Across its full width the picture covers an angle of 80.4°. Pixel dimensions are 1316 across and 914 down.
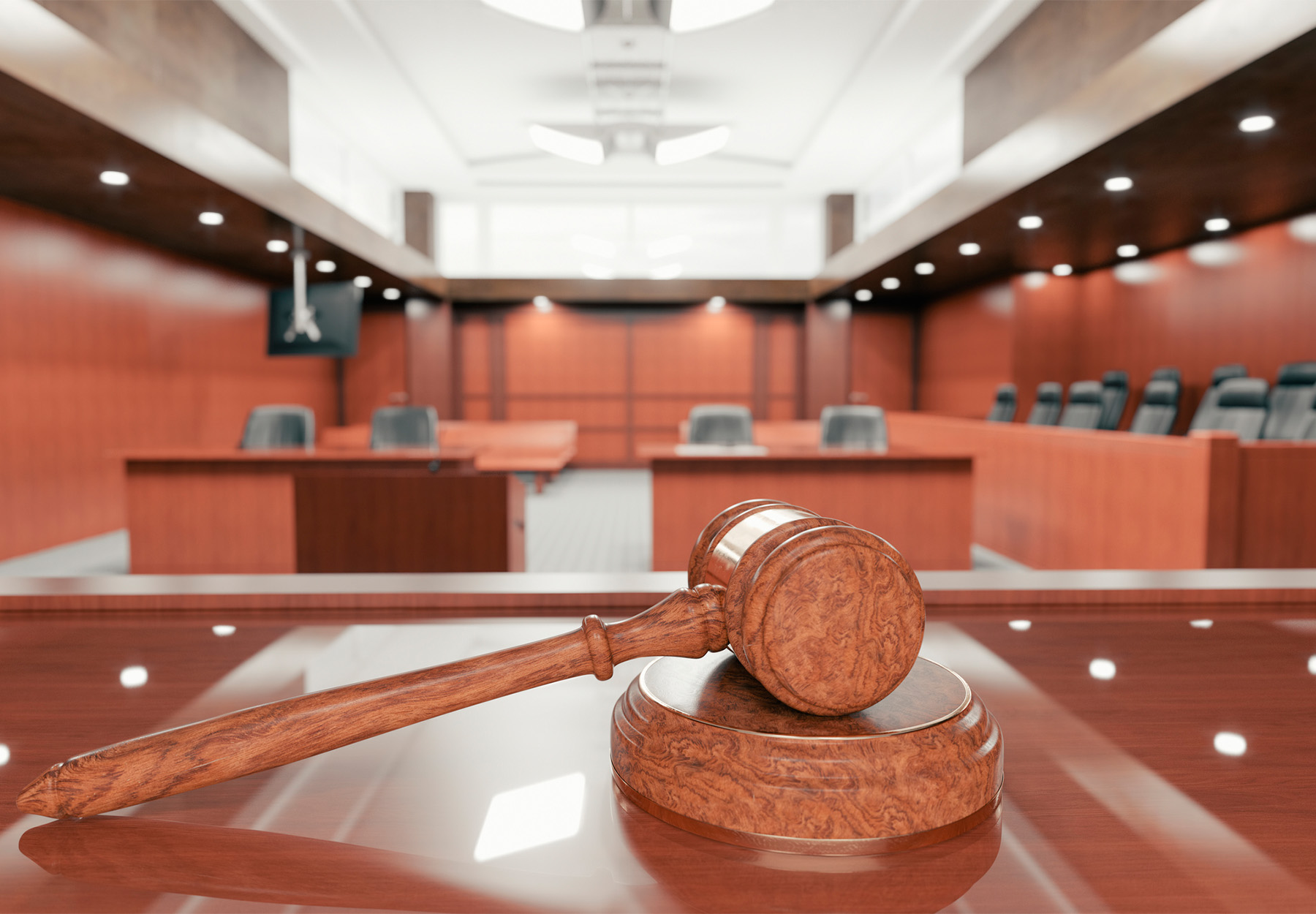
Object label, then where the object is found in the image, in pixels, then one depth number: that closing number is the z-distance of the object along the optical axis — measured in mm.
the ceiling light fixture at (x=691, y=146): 7559
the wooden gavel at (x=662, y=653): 404
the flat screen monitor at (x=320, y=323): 7504
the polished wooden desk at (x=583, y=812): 368
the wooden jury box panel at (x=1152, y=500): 4090
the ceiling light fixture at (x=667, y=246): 12062
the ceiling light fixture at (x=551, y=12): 5066
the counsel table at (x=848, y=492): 4805
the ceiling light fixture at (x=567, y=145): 7316
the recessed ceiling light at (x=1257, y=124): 4120
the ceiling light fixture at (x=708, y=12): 5074
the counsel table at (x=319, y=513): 4109
